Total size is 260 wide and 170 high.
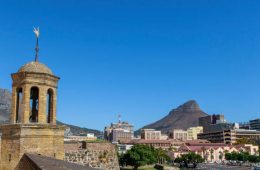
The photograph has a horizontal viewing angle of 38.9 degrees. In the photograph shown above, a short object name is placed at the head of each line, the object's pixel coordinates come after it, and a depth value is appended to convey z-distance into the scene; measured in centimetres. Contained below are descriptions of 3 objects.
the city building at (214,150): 11207
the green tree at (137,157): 6488
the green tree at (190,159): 8544
